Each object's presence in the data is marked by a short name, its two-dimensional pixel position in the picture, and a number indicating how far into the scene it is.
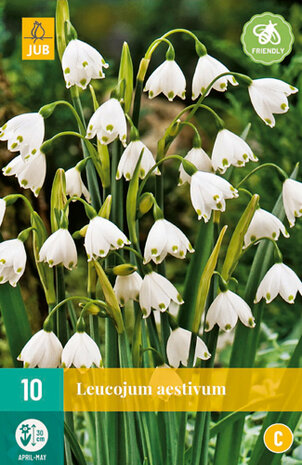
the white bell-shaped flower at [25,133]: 0.68
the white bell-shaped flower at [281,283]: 0.69
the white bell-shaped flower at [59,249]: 0.67
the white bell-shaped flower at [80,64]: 0.68
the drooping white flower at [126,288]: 0.70
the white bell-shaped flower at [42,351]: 0.68
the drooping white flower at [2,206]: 0.69
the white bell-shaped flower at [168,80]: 0.70
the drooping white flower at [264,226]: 0.71
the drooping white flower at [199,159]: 0.71
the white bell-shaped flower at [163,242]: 0.67
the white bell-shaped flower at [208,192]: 0.67
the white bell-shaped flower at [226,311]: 0.69
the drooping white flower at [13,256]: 0.68
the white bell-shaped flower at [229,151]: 0.69
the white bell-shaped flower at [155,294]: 0.68
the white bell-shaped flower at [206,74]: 0.70
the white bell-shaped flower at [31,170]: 0.69
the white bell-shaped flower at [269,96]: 0.69
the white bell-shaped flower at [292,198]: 0.70
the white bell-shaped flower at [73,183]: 0.71
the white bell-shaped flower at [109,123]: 0.67
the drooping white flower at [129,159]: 0.69
